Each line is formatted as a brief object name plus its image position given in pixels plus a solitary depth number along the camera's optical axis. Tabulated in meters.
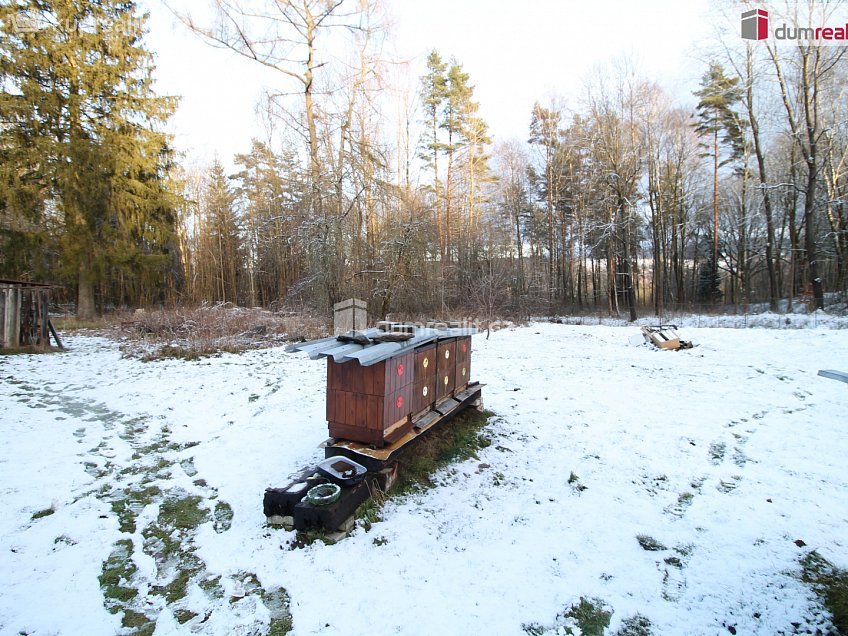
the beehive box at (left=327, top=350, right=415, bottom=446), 3.12
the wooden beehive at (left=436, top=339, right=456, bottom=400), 4.18
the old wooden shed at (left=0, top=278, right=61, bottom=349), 9.09
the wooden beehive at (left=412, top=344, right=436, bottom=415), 3.70
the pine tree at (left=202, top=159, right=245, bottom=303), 26.11
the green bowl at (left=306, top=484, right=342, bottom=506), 2.61
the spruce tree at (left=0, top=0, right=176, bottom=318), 13.50
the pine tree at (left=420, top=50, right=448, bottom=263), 21.02
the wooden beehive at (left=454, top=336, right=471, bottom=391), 4.70
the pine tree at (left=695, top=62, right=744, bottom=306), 18.81
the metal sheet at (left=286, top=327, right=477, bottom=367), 2.84
